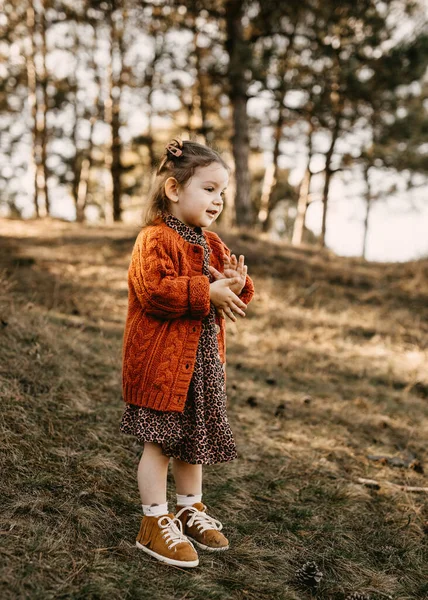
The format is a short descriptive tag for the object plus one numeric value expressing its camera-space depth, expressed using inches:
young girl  86.4
